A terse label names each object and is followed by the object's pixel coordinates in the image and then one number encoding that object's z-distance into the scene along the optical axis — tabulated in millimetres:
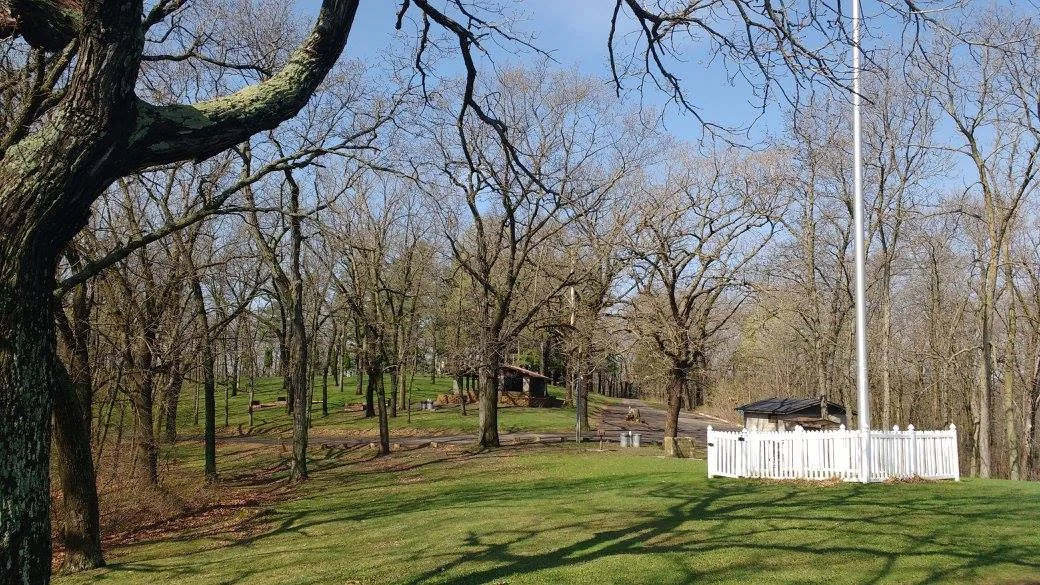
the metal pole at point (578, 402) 25672
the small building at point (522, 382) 49719
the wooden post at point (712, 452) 16516
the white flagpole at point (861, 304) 14961
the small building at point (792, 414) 26141
